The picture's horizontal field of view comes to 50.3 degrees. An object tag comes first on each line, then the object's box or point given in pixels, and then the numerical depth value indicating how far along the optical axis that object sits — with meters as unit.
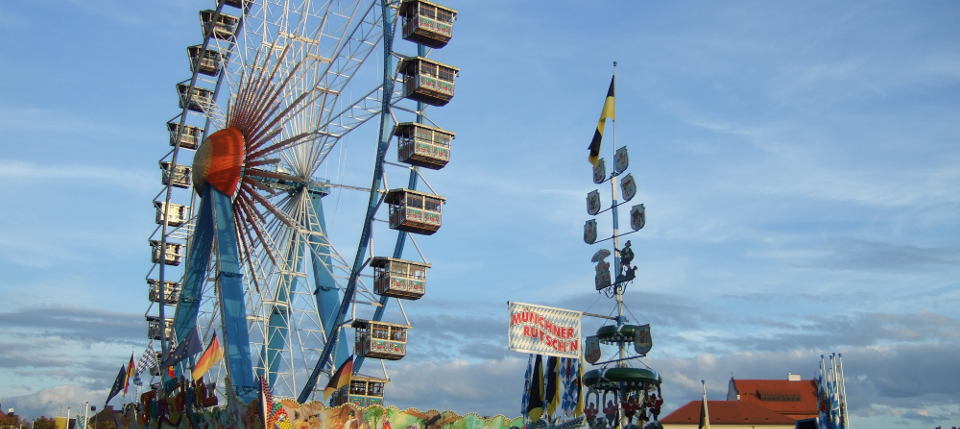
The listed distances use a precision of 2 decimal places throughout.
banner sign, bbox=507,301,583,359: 30.59
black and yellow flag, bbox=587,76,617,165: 35.69
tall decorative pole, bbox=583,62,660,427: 29.64
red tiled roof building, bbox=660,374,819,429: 80.50
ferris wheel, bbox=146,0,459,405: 37.47
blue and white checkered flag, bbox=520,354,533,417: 34.25
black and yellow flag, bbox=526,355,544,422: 33.62
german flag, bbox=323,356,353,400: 36.97
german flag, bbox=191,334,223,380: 36.12
